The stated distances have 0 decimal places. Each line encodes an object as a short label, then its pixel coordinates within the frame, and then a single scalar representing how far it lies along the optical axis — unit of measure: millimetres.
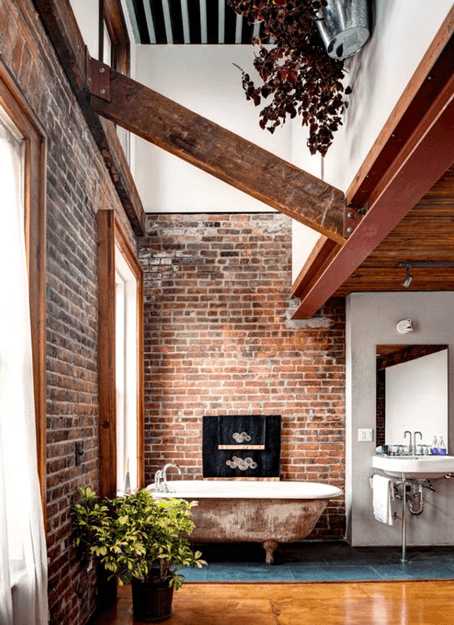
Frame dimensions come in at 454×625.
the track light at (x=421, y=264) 5215
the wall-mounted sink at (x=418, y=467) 6035
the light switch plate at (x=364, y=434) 6777
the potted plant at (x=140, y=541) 3854
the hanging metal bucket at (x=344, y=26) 3316
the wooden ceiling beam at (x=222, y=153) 3801
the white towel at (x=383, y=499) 6105
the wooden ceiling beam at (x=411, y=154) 2369
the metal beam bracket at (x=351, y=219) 3771
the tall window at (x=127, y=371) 6363
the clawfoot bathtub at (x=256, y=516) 5836
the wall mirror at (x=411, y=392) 6680
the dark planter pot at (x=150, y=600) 4230
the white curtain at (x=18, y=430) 2633
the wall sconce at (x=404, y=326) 6672
